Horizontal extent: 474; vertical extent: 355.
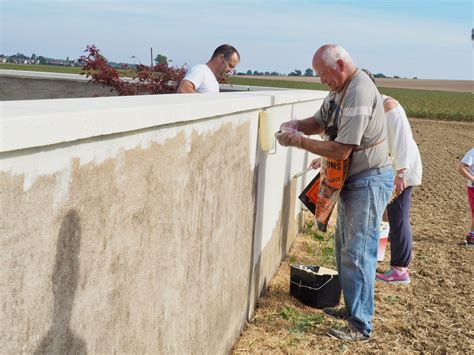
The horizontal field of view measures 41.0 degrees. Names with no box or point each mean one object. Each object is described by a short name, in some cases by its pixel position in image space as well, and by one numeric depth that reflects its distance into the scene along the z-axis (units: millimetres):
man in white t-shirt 5637
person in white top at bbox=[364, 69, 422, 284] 5289
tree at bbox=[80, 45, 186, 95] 8570
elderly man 4117
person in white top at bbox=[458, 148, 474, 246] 7255
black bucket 5066
